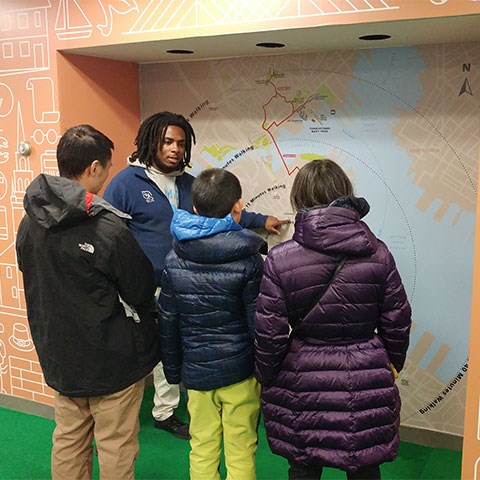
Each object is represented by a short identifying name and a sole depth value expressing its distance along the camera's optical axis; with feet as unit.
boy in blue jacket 6.17
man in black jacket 5.98
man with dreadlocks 8.80
